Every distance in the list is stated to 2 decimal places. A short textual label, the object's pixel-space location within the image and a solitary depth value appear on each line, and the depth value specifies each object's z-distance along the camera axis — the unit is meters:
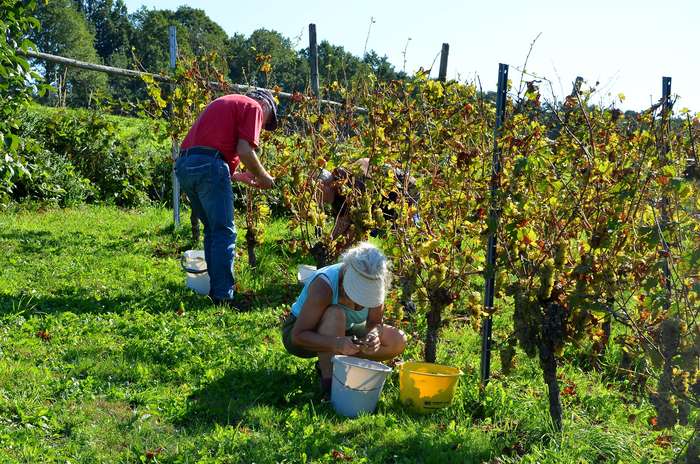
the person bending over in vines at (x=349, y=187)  4.96
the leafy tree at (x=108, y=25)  71.88
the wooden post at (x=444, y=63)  10.84
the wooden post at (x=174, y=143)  7.40
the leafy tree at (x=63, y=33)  59.44
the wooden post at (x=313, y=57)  9.27
